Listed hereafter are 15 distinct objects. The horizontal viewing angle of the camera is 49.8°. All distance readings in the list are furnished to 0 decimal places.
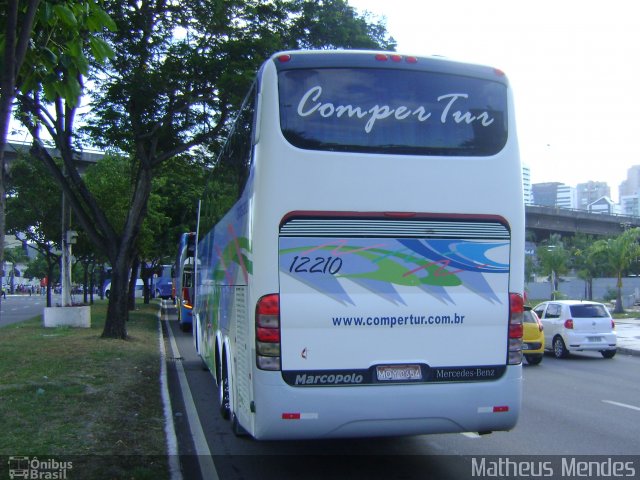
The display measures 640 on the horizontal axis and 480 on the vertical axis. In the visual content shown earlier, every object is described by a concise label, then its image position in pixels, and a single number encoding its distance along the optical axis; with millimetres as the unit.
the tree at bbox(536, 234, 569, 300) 50938
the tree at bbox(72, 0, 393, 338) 16938
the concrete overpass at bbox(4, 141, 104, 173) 31175
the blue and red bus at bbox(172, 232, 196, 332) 26781
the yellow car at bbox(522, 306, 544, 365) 17281
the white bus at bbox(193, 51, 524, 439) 6391
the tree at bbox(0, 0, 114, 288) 5746
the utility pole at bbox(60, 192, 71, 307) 23156
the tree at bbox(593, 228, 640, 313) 39188
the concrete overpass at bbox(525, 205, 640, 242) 59531
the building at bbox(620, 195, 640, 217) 166000
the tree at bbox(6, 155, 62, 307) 31422
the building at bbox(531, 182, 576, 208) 185150
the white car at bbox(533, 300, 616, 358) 19062
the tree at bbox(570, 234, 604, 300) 53688
